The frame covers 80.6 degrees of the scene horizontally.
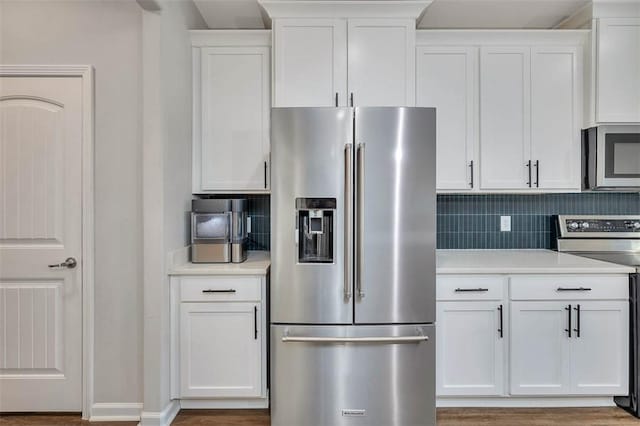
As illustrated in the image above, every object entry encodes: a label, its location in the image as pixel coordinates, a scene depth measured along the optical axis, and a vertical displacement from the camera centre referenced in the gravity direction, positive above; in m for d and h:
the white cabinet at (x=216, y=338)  2.23 -0.74
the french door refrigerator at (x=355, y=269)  2.07 -0.31
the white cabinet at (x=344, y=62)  2.49 +1.00
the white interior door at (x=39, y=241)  2.26 -0.17
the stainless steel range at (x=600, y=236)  2.82 -0.18
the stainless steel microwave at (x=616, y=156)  2.54 +0.38
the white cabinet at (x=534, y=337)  2.27 -0.75
